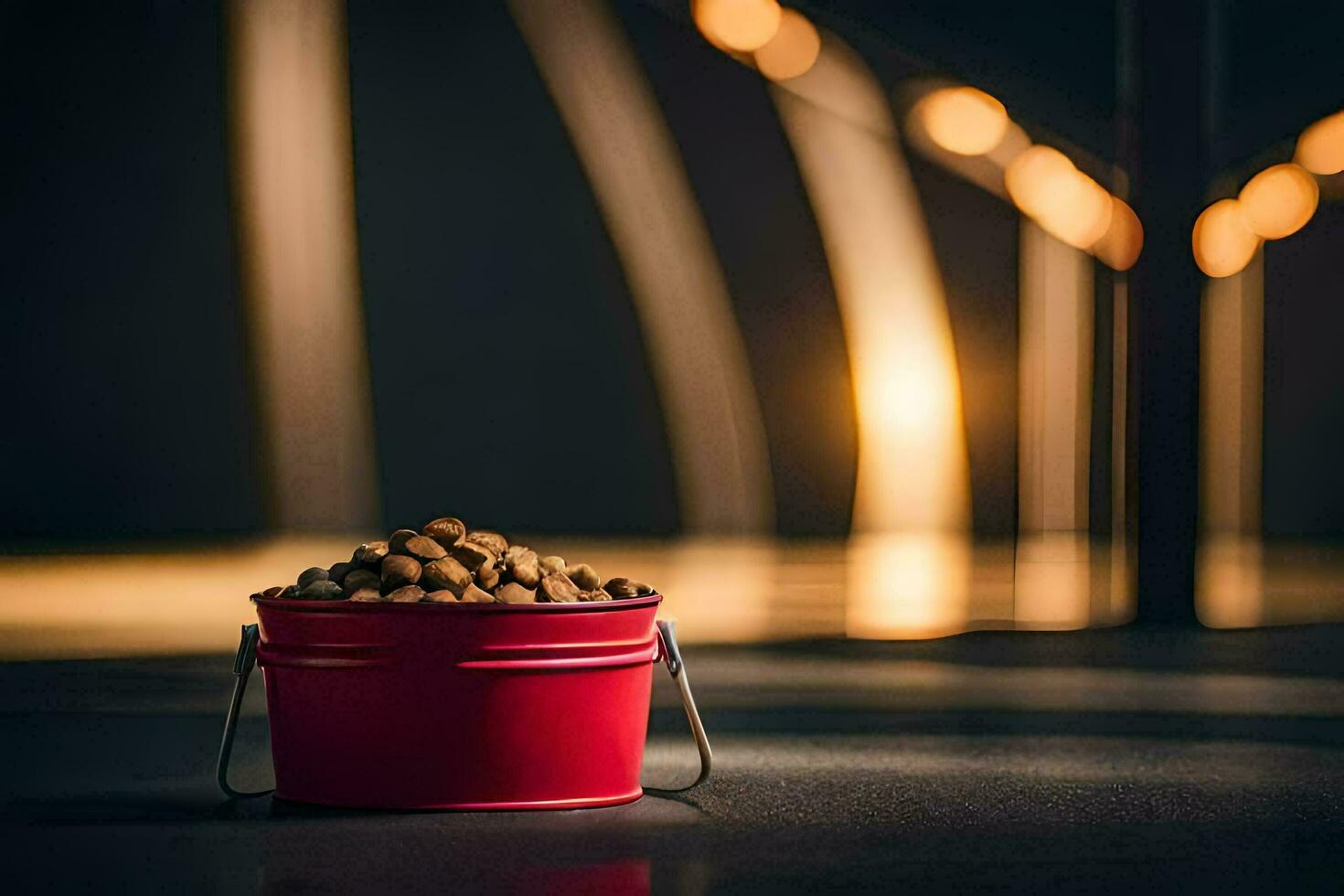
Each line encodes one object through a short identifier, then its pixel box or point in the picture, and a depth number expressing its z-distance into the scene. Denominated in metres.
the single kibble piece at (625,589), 3.54
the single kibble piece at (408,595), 3.26
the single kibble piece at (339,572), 3.43
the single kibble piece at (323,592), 3.36
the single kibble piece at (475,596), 3.30
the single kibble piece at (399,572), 3.33
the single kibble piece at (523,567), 3.42
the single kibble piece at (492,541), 3.48
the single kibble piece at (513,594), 3.32
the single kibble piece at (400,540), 3.44
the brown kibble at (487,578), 3.41
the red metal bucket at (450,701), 3.21
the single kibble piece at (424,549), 3.40
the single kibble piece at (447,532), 3.49
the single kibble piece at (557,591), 3.39
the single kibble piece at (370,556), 3.43
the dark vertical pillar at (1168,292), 7.72
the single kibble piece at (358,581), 3.37
